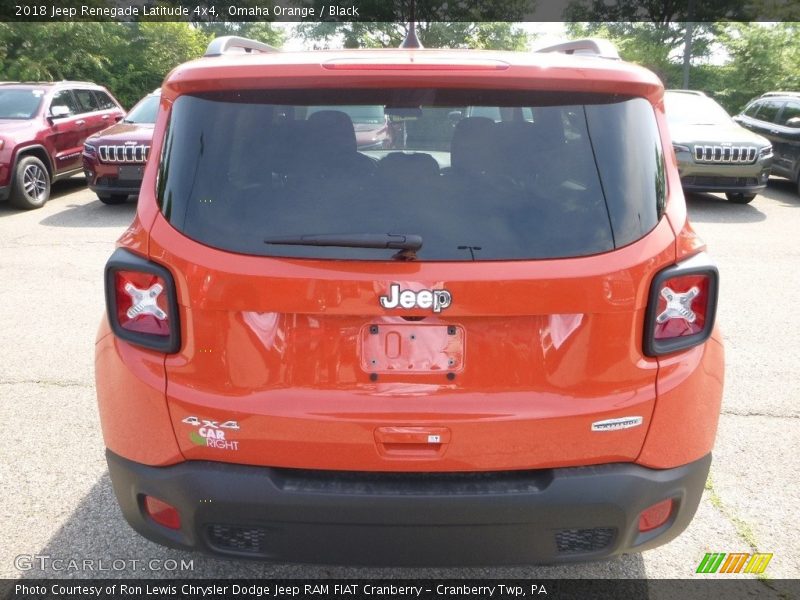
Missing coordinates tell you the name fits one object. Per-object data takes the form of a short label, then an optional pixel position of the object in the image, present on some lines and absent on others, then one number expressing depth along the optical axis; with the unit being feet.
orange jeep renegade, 6.50
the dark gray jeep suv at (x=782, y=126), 40.34
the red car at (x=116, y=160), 33.17
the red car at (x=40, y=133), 34.68
